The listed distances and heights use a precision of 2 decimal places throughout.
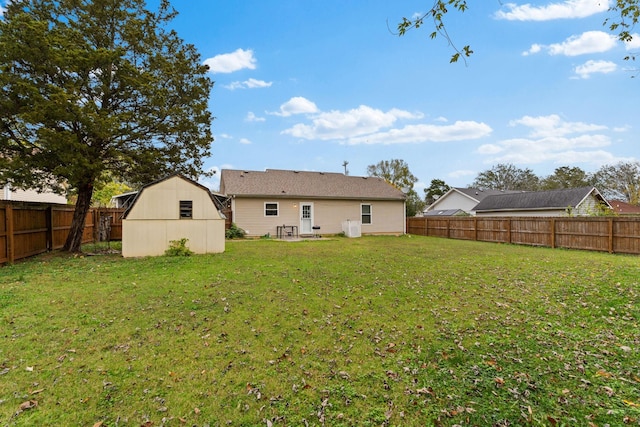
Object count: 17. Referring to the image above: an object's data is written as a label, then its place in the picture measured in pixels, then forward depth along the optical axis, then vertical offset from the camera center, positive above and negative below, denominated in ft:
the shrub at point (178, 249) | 35.32 -3.63
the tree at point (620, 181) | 112.06 +13.43
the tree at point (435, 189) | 154.61 +14.34
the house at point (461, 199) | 109.91 +6.53
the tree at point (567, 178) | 133.59 +17.03
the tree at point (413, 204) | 93.58 +4.30
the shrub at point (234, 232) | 55.06 -2.66
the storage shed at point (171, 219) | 34.40 -0.05
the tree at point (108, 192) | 90.27 +8.60
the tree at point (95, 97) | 29.04 +14.06
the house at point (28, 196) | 56.03 +5.23
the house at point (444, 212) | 106.96 +1.57
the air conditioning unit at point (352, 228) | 61.82 -2.45
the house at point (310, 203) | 58.44 +3.15
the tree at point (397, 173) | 133.39 +20.34
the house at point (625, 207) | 96.63 +2.47
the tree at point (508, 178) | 156.76 +20.34
